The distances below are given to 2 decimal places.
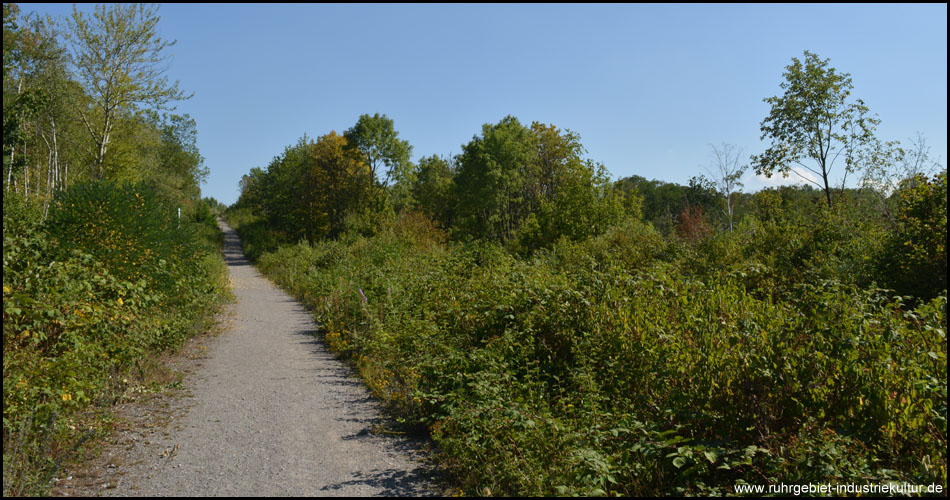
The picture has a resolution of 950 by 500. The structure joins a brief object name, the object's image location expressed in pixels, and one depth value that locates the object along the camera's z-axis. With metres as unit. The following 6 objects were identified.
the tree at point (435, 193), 46.84
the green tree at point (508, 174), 37.66
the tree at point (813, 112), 22.11
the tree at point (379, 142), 36.00
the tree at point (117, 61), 20.08
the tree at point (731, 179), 31.09
